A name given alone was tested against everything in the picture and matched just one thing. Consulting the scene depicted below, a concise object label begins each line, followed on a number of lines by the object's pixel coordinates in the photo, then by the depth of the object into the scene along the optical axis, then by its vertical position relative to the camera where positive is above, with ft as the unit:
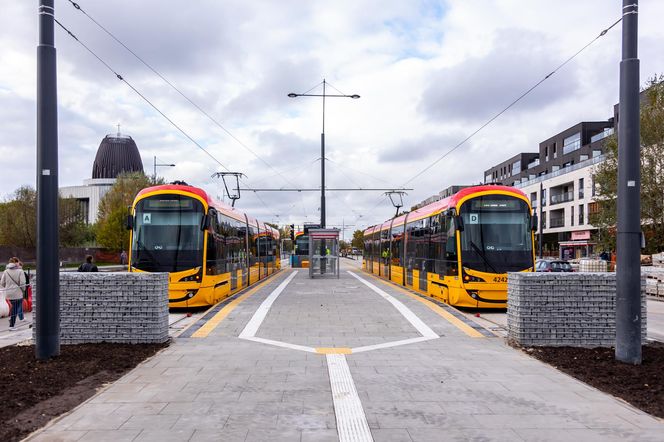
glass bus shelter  93.15 -2.34
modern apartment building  194.18 +18.25
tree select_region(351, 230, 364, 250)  451.12 -2.91
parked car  91.04 -4.71
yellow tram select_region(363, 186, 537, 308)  49.32 -0.73
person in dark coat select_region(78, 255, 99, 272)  51.72 -2.76
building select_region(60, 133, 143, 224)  318.04 +40.24
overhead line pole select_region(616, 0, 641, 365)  25.79 +1.71
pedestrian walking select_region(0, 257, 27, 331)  42.24 -3.54
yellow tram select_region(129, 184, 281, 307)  49.93 -0.52
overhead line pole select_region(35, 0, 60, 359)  26.08 +1.76
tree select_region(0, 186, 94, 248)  171.63 +4.20
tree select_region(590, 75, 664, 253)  96.37 +9.52
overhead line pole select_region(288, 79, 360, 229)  114.01 +12.92
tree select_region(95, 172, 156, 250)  168.55 +7.73
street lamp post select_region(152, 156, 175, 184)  159.22 +18.47
